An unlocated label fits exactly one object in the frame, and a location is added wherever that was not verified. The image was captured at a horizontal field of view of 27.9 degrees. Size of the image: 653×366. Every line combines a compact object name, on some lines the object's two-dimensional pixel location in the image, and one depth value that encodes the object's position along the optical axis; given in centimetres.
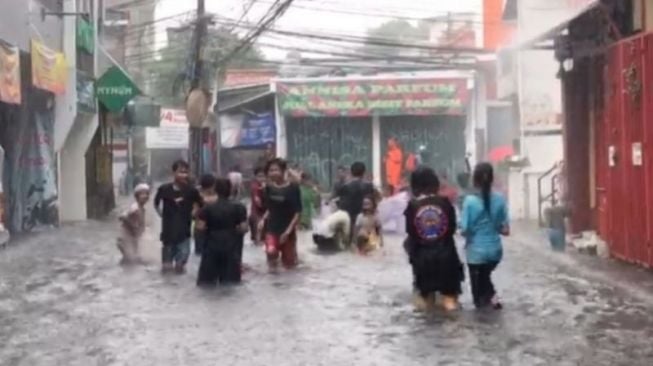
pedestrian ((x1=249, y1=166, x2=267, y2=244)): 2011
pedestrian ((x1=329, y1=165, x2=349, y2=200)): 2127
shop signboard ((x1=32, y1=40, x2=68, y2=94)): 2436
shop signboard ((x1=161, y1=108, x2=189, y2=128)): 6225
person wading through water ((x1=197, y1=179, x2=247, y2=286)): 1511
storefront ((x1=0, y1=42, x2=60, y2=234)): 2502
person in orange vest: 3892
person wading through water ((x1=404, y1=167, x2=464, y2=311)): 1206
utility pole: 3581
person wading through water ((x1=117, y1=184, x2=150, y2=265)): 1828
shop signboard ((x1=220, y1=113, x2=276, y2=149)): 4284
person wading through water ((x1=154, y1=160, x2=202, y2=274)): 1672
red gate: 1622
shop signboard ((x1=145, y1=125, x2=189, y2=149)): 6197
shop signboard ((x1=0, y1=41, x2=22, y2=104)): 2117
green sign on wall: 3247
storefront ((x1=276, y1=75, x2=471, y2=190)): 4091
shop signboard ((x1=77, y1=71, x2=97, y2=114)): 3096
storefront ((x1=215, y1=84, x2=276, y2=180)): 4294
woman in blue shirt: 1230
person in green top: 2494
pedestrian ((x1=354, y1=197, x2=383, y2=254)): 2034
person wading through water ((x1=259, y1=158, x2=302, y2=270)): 1689
